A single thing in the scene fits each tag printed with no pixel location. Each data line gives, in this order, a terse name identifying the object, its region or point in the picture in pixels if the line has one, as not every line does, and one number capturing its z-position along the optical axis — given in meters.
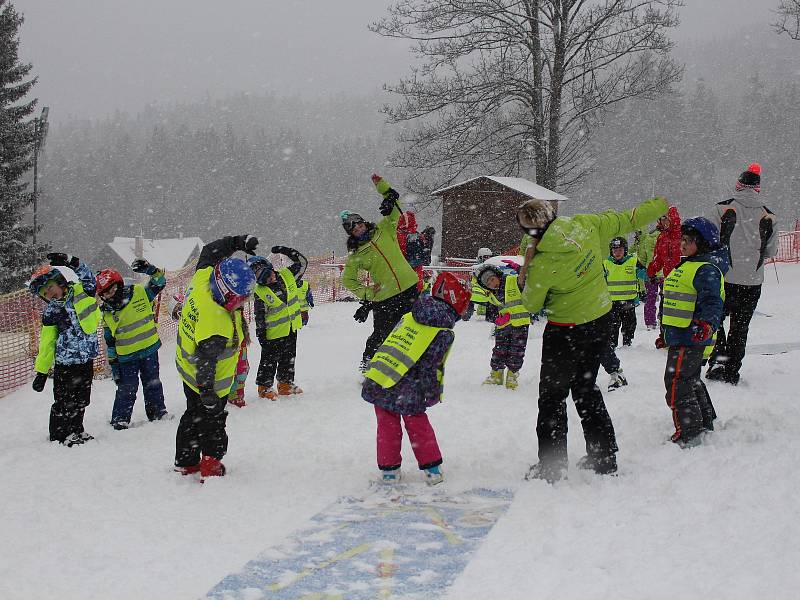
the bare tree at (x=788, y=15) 19.84
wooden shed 20.47
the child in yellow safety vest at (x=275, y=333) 7.66
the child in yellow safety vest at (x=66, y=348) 6.16
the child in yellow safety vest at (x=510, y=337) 7.55
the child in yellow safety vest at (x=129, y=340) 6.72
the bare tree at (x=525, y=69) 21.17
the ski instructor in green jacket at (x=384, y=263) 7.12
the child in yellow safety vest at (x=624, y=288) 9.37
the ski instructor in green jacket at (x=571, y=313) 4.30
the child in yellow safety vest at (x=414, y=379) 4.59
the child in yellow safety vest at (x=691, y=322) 4.84
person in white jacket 6.70
